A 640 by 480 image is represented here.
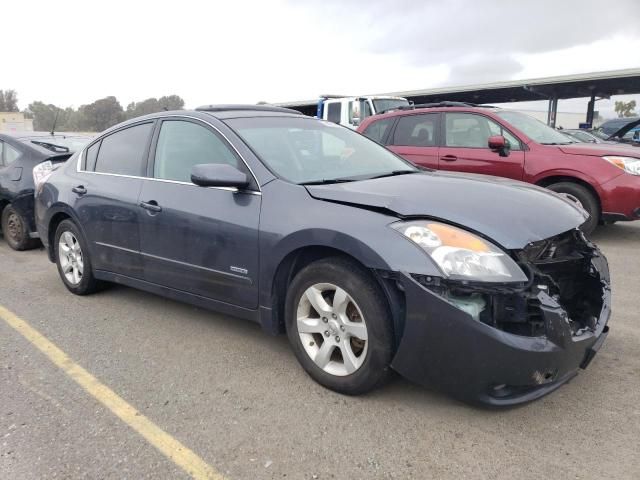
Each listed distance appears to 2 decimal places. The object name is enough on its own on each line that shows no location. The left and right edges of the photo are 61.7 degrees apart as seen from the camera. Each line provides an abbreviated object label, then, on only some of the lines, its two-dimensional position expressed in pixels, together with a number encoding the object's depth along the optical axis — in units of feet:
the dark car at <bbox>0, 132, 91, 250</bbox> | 21.58
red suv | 20.21
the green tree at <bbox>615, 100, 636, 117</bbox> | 262.88
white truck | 43.62
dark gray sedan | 8.02
